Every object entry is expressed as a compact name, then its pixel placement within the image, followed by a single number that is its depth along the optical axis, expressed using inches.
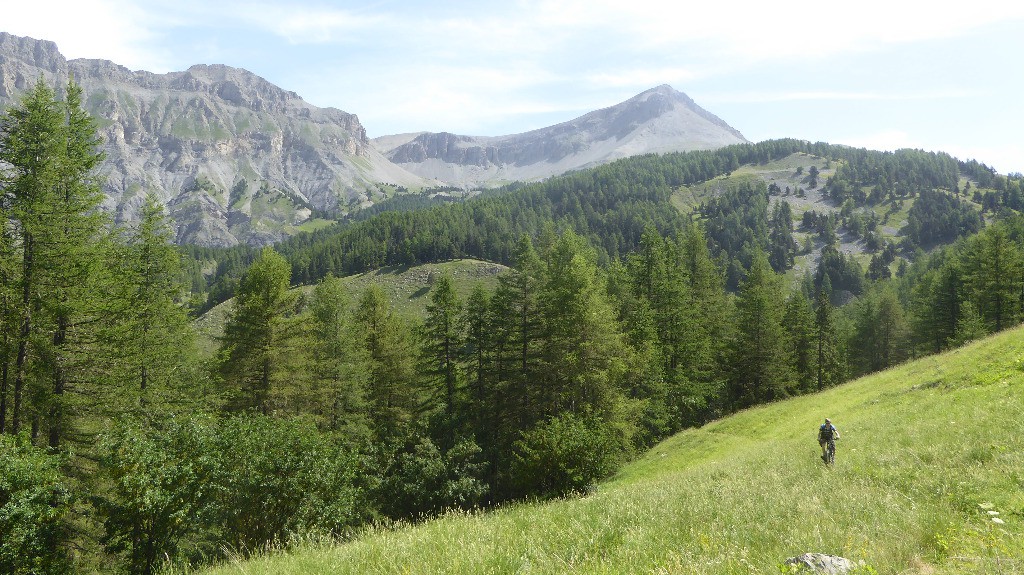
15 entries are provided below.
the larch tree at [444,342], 1491.1
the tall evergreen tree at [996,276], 1870.1
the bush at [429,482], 1176.8
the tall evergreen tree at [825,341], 2362.2
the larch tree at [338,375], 1322.8
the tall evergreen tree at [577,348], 1305.4
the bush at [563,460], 961.5
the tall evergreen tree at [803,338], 2128.4
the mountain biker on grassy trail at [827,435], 575.5
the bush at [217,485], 546.6
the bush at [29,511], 456.1
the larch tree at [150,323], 786.8
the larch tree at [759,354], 1811.0
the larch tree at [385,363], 1514.5
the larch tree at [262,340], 1160.8
